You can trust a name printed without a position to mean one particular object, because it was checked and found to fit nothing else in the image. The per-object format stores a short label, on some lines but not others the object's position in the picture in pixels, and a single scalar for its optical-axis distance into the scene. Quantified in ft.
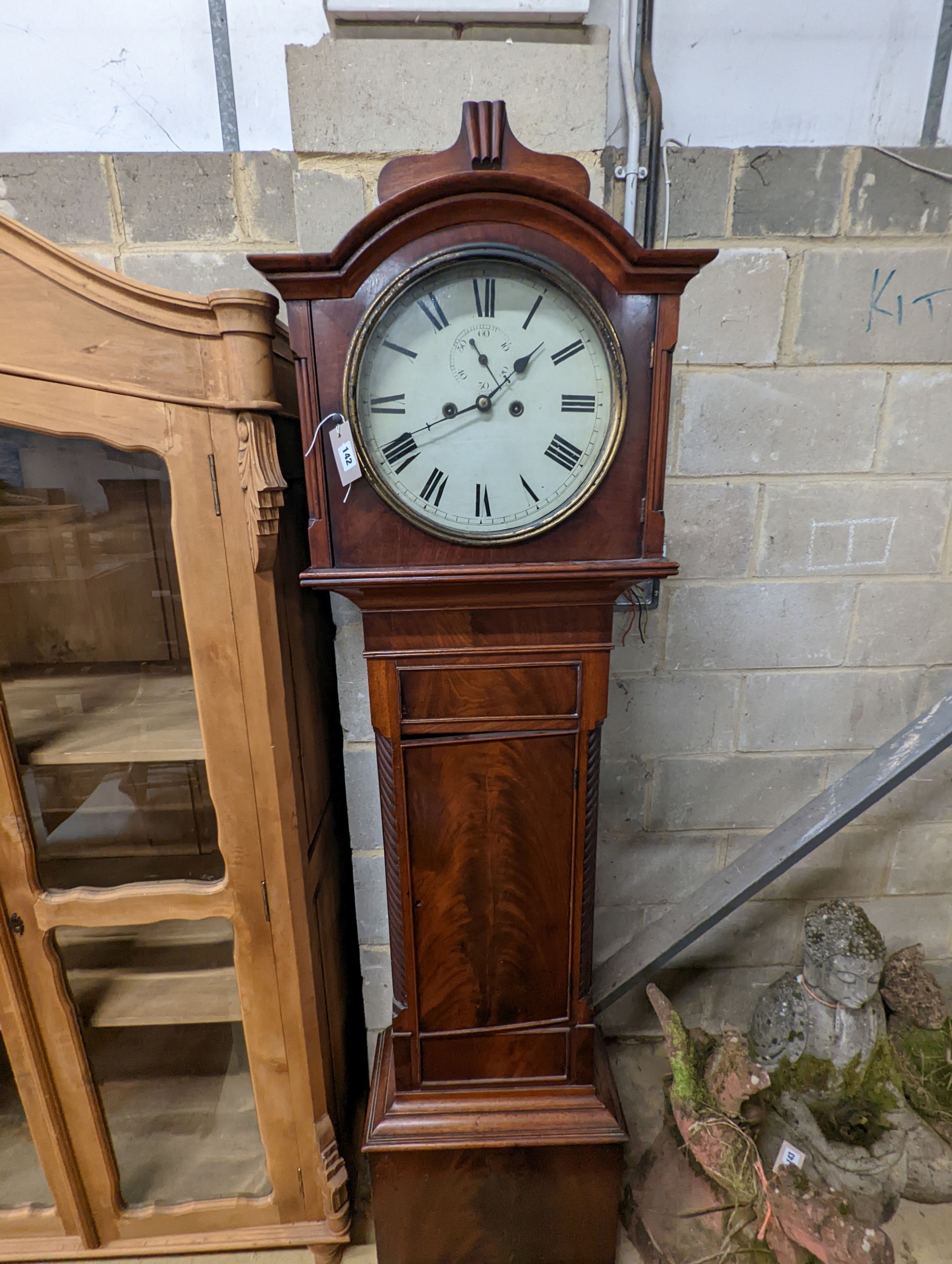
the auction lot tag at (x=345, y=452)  2.44
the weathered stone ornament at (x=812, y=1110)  3.44
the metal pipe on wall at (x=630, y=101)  3.38
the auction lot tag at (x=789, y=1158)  3.61
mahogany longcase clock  2.33
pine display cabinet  2.53
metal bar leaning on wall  3.87
